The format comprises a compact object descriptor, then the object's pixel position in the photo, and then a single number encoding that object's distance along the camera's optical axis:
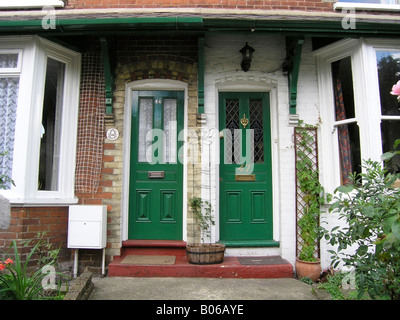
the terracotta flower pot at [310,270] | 3.94
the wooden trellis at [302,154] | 4.28
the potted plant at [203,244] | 3.94
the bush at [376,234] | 2.28
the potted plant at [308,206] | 3.98
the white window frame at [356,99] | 4.11
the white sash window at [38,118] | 3.92
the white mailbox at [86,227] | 3.97
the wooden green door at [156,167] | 4.52
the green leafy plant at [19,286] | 2.71
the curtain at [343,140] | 4.41
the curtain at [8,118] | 3.96
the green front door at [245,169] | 4.55
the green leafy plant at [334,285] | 3.37
